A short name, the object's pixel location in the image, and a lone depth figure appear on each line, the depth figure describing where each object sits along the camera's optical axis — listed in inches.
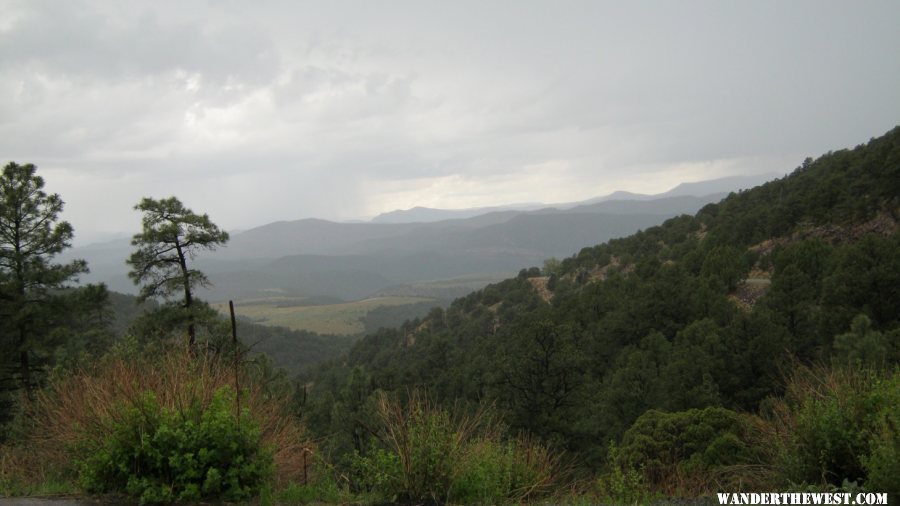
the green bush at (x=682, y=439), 440.5
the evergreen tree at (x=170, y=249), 536.4
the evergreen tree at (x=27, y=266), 561.3
